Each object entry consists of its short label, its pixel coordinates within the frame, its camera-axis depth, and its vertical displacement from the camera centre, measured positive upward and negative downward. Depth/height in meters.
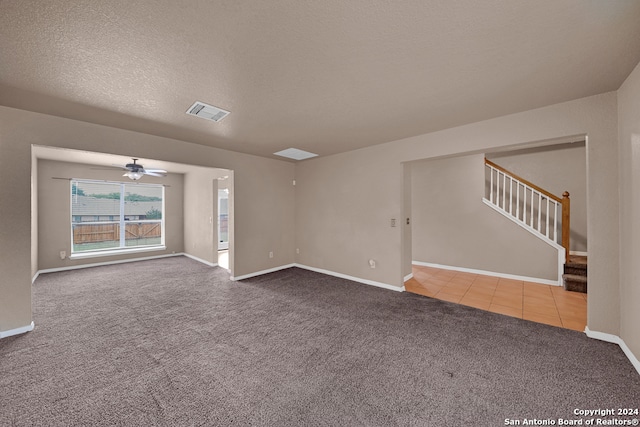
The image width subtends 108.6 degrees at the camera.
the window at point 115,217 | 5.67 -0.06
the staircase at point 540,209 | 3.78 +0.05
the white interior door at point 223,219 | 8.34 -0.18
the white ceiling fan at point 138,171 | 4.56 +0.89
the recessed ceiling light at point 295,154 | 4.46 +1.22
